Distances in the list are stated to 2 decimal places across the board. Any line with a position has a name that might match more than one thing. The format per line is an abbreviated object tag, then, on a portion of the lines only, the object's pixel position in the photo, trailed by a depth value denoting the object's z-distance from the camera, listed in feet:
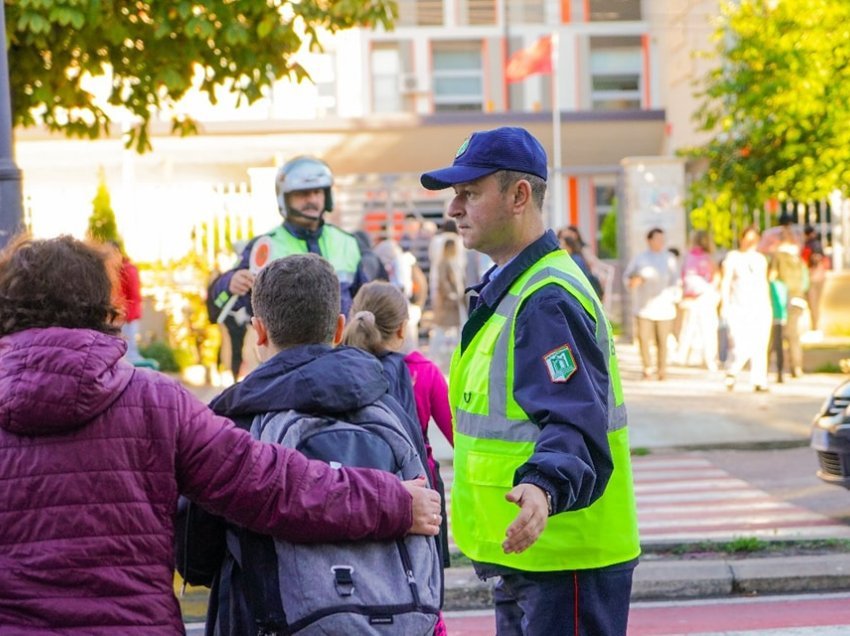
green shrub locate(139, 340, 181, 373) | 60.75
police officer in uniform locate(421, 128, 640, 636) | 12.09
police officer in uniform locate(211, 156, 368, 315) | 24.61
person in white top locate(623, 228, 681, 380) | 57.26
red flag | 108.78
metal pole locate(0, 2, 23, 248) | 24.73
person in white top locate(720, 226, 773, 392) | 51.93
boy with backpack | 10.66
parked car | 29.66
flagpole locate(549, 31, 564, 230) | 105.91
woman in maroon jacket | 10.18
